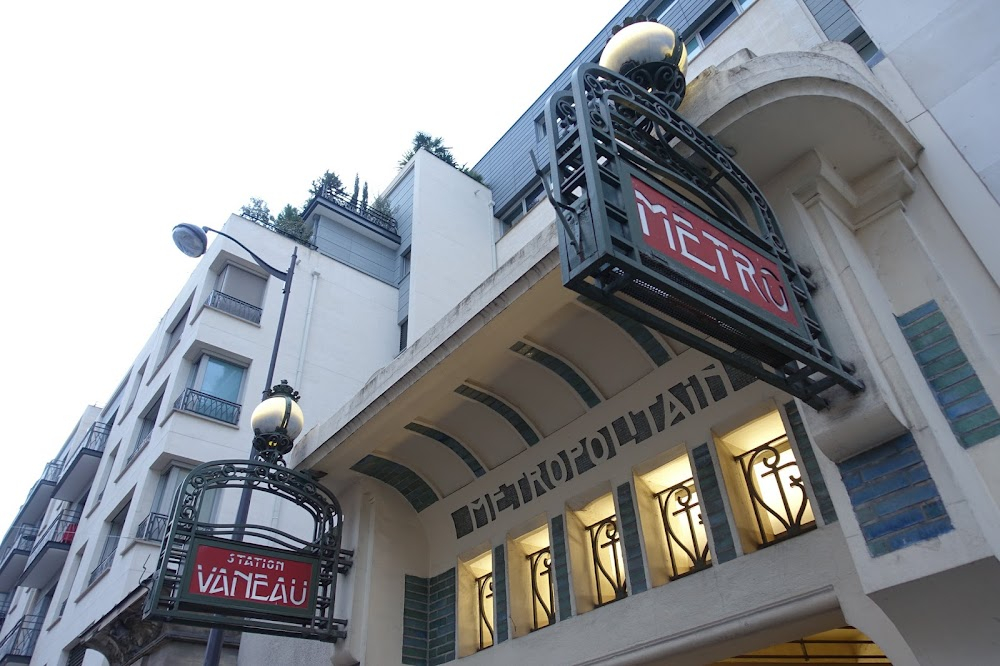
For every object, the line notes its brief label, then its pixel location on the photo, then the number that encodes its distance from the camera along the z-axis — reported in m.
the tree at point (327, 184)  27.06
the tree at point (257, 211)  25.76
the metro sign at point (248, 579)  7.49
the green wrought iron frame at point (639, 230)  3.88
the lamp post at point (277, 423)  9.06
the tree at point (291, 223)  25.16
